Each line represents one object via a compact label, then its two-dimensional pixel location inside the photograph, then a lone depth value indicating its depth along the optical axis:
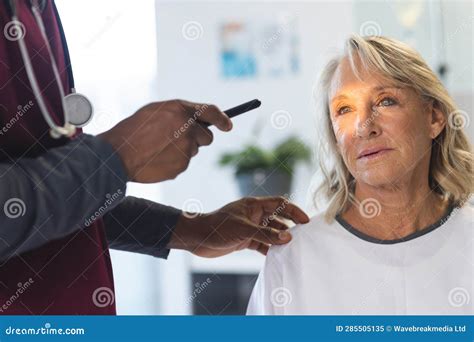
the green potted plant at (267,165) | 1.60
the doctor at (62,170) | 1.07
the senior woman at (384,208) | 1.35
